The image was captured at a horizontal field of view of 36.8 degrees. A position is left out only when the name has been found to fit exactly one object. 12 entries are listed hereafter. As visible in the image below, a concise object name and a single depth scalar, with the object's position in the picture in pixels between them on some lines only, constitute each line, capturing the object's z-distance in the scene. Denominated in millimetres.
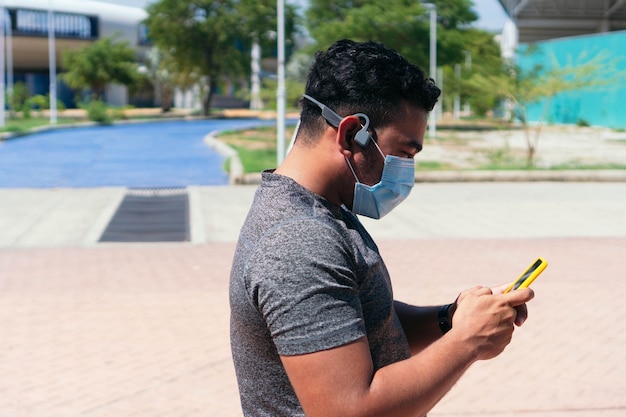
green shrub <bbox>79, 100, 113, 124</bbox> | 47500
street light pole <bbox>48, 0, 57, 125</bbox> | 46062
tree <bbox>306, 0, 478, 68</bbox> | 39625
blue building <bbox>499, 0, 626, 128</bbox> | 37719
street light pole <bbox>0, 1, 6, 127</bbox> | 40284
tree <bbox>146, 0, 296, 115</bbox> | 57812
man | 1759
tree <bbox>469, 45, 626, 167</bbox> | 21500
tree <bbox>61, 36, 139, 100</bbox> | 59375
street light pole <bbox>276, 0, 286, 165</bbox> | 18391
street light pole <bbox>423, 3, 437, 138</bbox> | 32312
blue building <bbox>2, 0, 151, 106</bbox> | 69562
